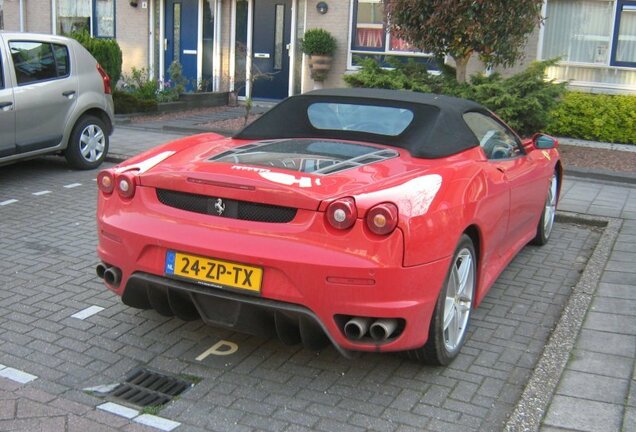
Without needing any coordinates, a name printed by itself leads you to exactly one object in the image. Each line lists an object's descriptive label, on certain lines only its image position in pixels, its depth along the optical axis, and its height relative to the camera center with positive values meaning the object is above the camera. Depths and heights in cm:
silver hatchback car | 810 -67
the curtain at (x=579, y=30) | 1388 +62
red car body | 351 -91
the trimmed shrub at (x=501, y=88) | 1079 -44
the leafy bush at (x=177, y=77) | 1605 -64
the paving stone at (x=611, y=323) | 465 -164
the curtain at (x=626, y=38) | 1368 +49
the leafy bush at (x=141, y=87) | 1525 -85
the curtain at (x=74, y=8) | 1925 +92
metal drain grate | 366 -172
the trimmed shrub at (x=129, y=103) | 1446 -111
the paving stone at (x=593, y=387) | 374 -165
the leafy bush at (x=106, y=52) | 1445 -14
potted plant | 1543 +7
